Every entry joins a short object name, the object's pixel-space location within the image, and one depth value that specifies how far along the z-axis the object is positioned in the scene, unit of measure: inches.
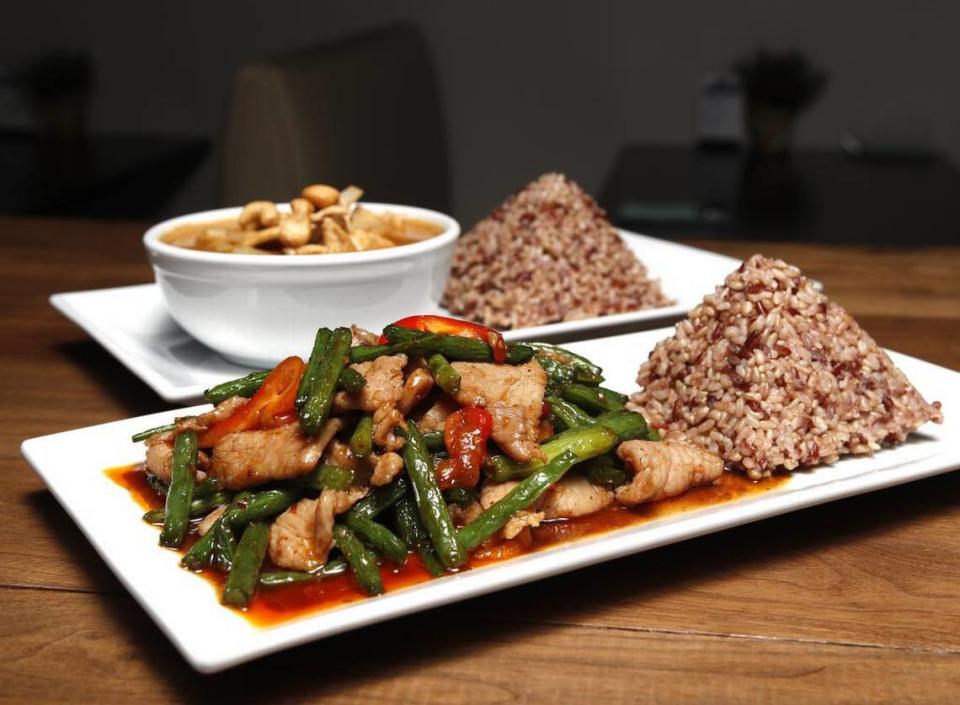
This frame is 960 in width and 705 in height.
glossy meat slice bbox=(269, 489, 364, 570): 21.1
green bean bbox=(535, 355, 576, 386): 24.5
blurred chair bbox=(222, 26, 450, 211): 44.0
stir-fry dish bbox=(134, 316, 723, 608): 21.2
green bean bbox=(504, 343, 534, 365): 23.7
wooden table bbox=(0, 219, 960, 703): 19.9
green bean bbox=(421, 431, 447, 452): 22.4
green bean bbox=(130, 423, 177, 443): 23.6
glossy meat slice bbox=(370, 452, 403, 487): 21.6
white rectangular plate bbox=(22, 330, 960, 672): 19.6
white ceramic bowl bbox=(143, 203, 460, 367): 27.4
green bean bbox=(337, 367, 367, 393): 22.0
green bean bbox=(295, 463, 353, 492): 21.7
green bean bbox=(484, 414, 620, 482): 22.2
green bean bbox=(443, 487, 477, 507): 22.0
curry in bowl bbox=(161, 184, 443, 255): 28.4
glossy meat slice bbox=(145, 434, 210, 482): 22.5
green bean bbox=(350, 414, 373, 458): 21.8
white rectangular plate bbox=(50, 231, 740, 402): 27.7
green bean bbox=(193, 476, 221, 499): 22.3
